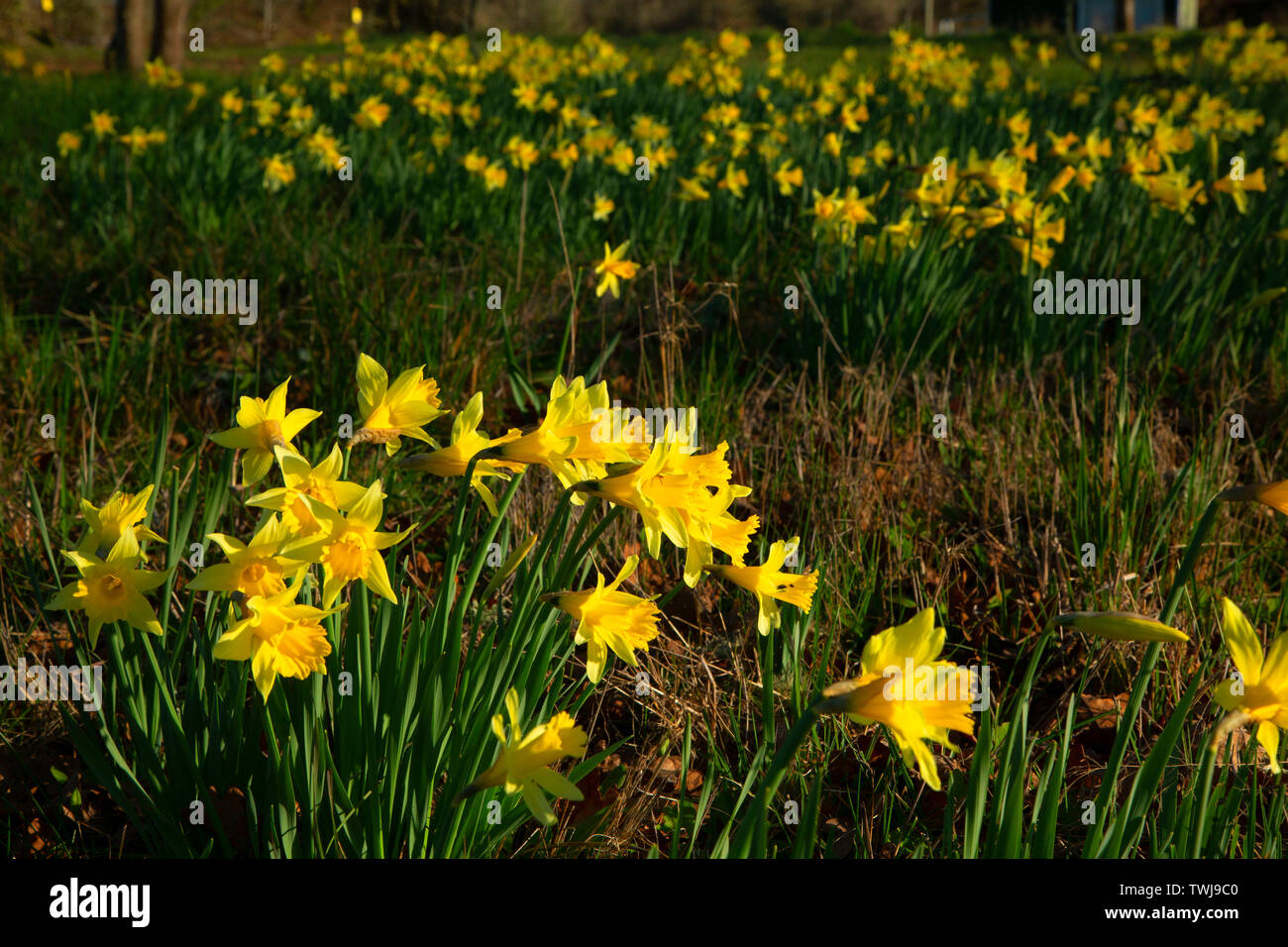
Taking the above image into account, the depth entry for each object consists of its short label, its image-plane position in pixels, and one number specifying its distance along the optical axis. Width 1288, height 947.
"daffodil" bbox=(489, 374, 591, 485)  1.28
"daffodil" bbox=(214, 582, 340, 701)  1.18
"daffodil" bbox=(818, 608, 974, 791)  1.04
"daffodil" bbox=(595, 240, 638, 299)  2.89
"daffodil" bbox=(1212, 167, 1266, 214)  3.54
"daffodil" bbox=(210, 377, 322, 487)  1.30
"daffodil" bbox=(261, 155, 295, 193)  4.42
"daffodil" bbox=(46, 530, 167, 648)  1.29
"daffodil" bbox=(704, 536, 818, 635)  1.30
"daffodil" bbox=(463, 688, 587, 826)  1.13
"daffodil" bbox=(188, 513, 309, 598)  1.17
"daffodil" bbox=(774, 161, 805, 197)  4.33
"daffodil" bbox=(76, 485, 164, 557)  1.34
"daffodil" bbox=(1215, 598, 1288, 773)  1.10
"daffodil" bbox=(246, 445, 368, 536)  1.19
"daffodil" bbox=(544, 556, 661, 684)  1.28
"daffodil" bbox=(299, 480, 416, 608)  1.19
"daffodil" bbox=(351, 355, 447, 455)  1.37
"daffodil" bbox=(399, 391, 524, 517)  1.30
